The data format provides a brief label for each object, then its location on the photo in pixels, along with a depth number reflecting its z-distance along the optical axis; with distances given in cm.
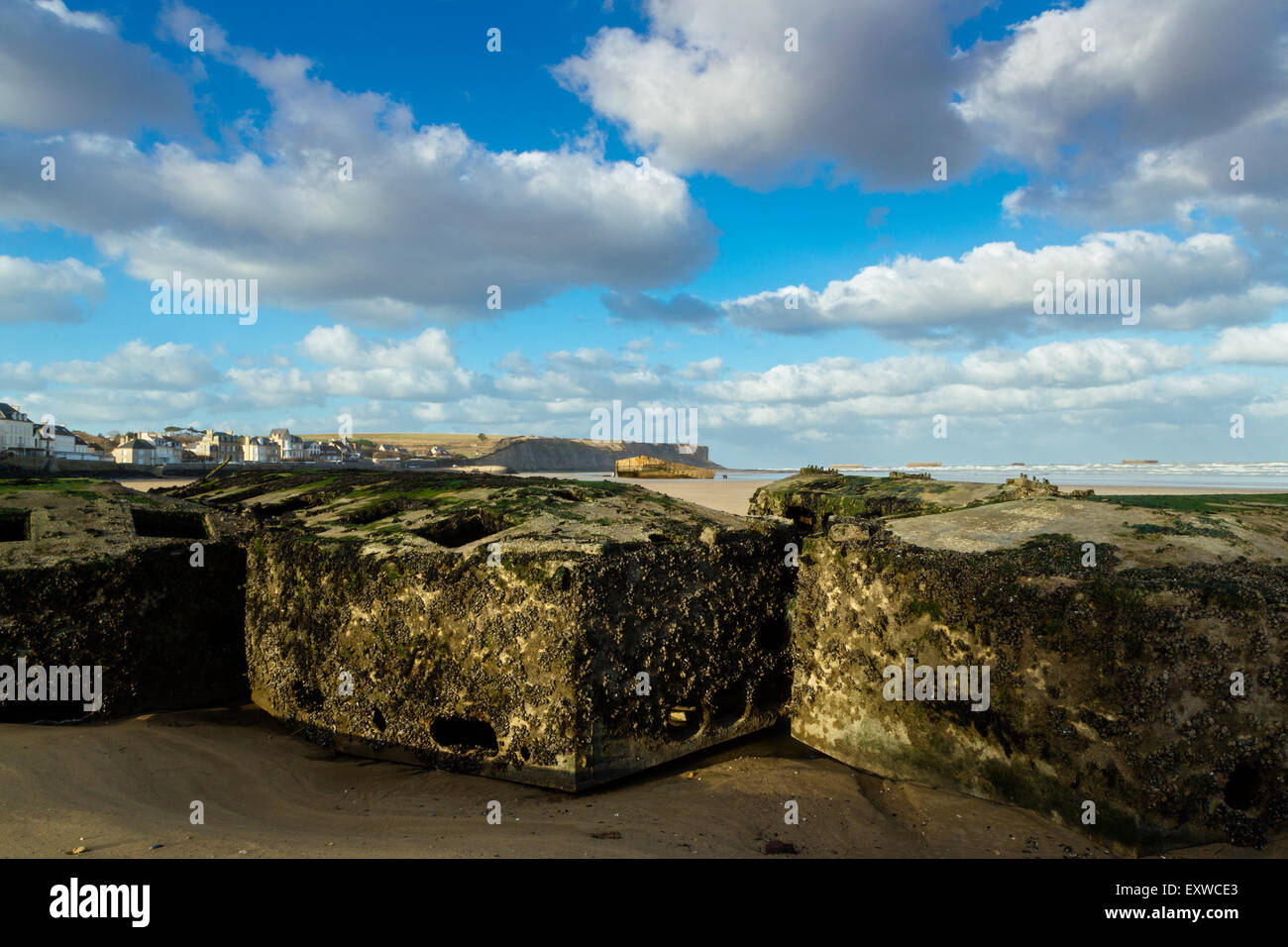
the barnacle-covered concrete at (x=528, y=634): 626
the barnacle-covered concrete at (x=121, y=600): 751
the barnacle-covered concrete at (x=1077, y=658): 528
